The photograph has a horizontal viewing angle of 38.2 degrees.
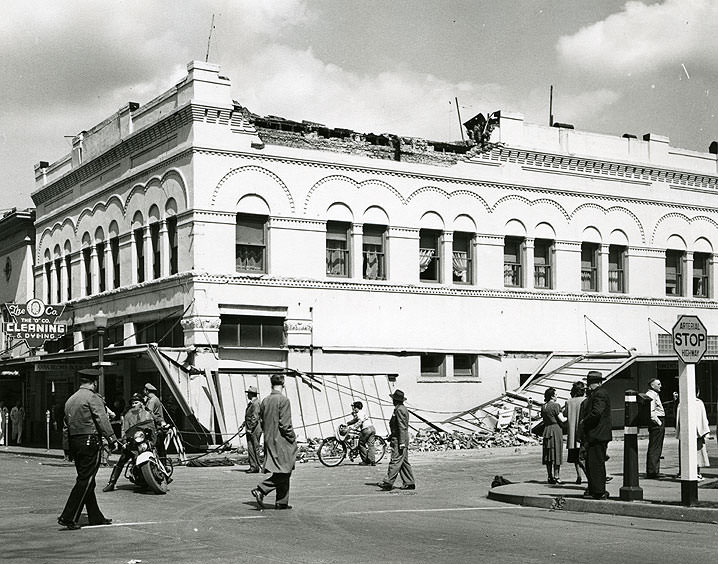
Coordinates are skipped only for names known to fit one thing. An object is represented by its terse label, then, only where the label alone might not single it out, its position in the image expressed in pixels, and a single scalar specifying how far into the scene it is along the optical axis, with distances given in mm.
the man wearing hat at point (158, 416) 20812
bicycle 25172
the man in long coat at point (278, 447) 14836
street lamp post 28273
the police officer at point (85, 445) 12625
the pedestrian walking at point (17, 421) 39750
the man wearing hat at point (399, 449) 18734
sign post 14273
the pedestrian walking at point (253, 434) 23047
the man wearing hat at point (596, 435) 15586
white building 31109
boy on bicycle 25109
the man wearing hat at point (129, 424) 18266
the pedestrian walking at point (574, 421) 18109
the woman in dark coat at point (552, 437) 18312
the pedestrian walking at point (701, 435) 19547
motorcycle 17656
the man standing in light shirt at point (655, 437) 18969
